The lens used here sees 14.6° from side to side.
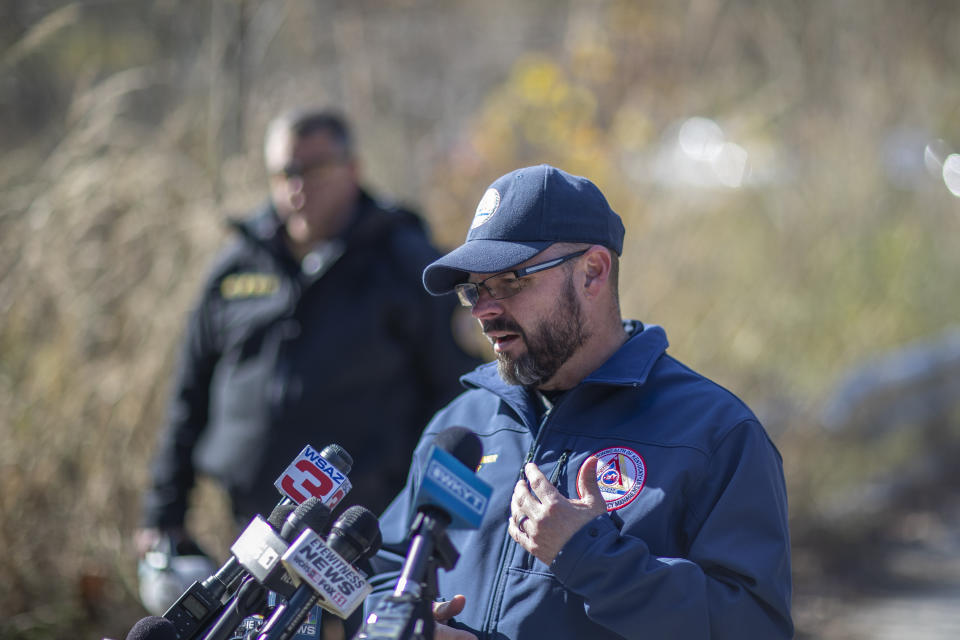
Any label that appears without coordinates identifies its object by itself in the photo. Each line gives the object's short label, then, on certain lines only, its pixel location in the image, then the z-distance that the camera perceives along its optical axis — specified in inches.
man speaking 155.4
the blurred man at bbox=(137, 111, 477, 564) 191.9
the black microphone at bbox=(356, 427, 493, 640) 149.7
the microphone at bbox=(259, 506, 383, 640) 150.2
